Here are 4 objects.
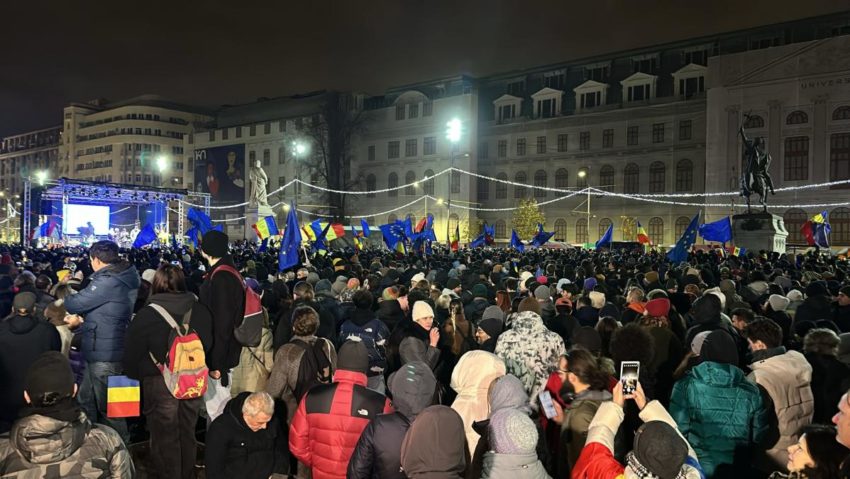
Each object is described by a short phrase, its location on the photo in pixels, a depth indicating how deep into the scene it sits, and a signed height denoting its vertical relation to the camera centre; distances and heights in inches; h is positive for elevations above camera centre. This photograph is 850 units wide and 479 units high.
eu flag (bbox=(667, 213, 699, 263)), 682.8 -11.3
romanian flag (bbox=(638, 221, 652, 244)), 1147.0 +2.2
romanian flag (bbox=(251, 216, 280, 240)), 885.3 +8.6
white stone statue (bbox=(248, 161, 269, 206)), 1603.1 +112.2
